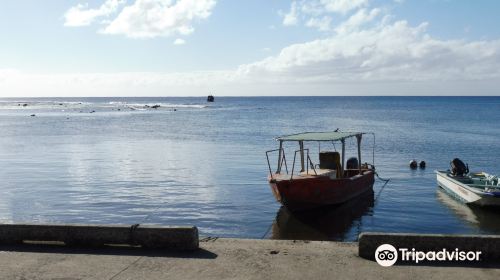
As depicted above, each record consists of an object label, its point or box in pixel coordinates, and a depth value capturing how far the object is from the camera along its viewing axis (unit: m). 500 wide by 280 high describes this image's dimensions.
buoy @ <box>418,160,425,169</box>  34.20
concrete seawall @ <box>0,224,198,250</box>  9.91
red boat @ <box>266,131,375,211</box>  20.00
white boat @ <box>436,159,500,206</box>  20.80
